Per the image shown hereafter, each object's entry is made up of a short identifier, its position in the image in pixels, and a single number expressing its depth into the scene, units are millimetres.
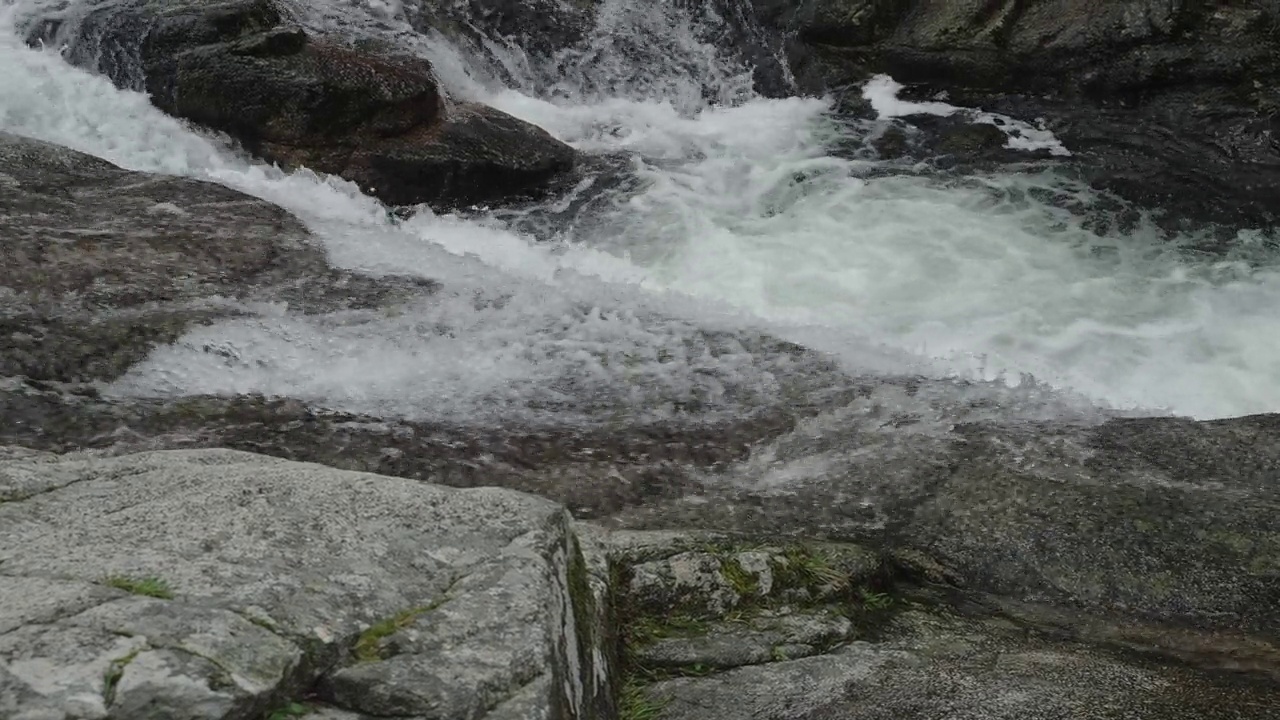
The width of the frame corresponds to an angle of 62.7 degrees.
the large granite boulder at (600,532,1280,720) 4266
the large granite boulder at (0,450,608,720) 2787
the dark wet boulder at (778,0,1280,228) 12664
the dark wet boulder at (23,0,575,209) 11125
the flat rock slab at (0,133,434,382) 6977
